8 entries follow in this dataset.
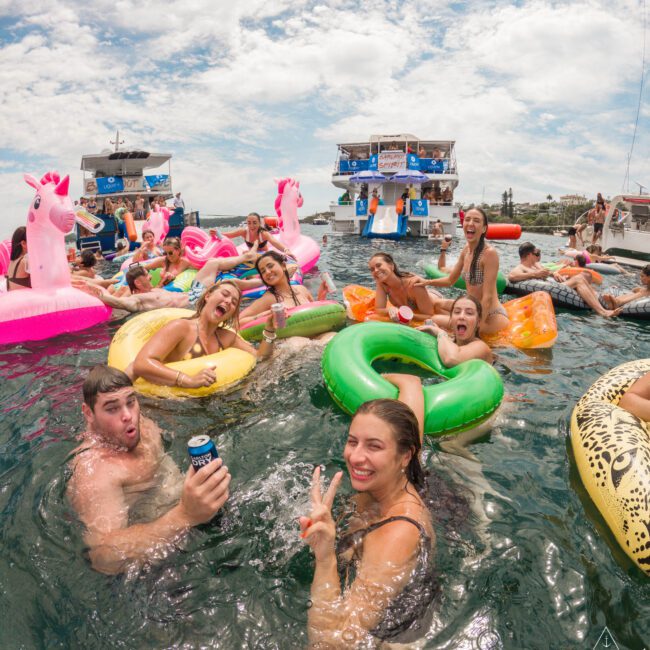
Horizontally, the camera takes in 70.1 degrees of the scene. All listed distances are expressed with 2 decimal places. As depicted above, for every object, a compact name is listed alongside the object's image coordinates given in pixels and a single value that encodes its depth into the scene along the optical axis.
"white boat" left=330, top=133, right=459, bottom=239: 23.27
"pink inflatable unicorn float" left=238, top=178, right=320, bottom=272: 11.45
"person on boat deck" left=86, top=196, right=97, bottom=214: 21.55
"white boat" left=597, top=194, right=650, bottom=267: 14.85
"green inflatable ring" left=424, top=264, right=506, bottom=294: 8.70
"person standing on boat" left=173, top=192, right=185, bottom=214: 21.58
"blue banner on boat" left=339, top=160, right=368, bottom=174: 28.16
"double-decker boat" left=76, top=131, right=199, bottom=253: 24.50
